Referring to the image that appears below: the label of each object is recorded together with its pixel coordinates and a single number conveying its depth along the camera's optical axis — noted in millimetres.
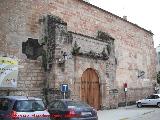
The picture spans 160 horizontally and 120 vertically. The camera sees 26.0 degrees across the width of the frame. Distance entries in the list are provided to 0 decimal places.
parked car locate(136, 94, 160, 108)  28734
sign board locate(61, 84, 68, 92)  18625
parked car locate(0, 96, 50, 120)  12008
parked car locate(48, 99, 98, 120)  14300
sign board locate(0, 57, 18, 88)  18703
